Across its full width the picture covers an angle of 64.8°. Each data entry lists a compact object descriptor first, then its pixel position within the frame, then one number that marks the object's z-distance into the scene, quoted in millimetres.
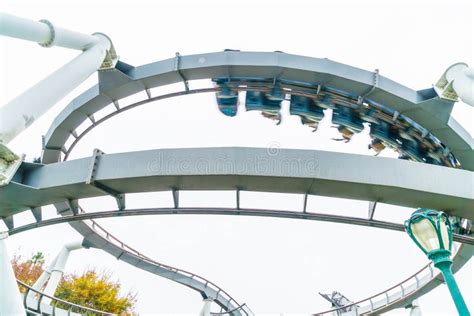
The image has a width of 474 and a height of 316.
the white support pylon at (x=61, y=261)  15797
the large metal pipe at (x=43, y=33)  6305
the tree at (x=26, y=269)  28562
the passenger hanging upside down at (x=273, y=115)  12539
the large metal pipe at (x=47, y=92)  6141
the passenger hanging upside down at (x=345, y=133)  12664
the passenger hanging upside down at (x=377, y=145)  13433
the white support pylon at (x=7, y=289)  7016
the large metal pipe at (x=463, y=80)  8469
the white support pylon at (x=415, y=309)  16000
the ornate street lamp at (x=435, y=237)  3330
